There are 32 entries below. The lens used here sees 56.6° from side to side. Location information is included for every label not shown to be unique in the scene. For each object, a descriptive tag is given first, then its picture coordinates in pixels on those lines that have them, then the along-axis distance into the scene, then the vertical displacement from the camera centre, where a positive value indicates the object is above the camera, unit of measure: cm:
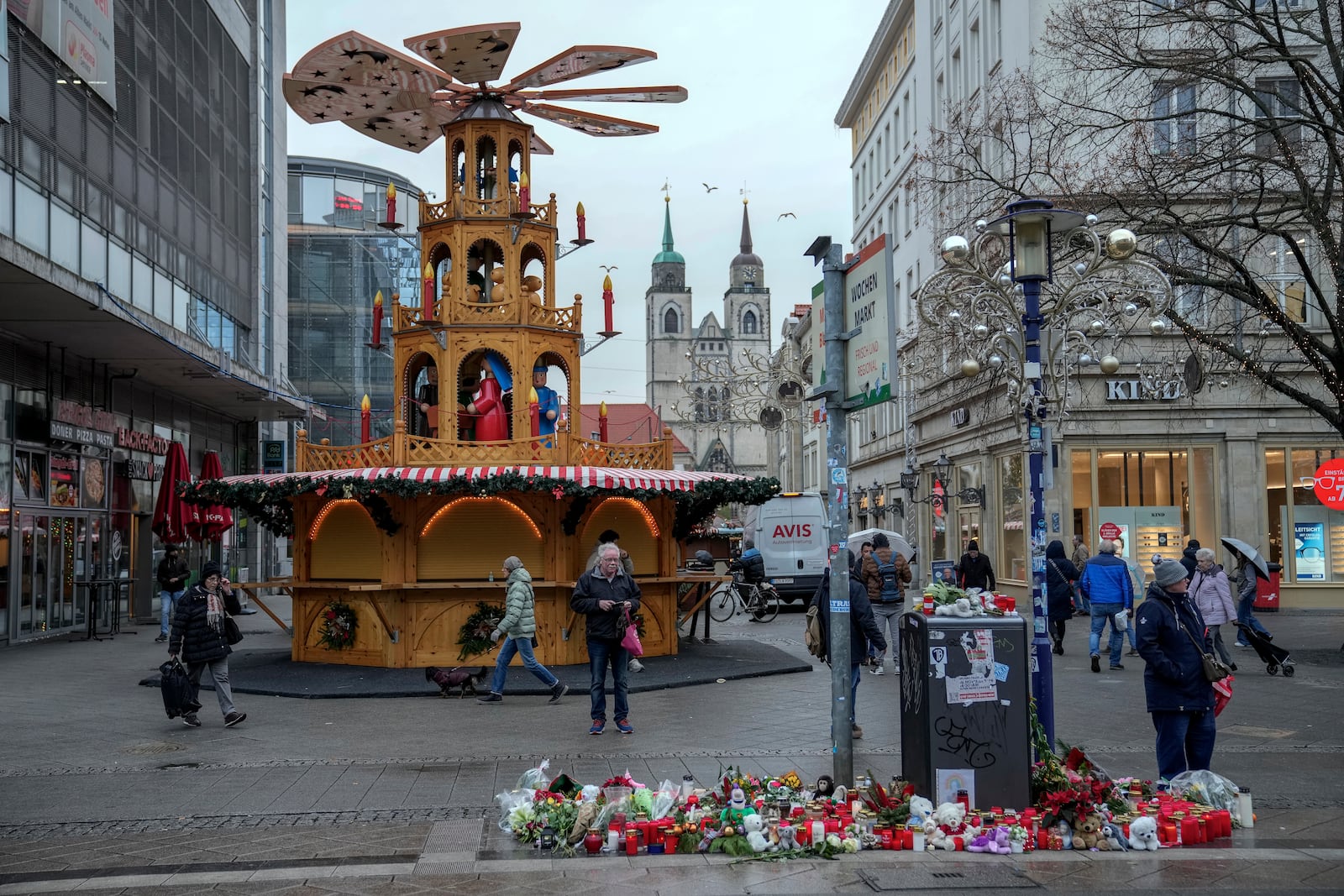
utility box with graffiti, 783 -113
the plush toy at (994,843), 738 -184
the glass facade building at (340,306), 5512 +1044
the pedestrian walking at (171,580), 1919 -58
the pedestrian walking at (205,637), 1247 -96
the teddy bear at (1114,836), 744 -183
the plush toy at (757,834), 737 -177
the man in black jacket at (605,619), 1171 -78
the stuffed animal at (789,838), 741 -180
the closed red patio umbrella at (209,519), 2448 +45
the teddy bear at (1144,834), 740 -180
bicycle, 2761 -149
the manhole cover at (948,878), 673 -190
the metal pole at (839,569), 842 -24
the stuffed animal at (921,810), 758 -169
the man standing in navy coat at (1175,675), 826 -96
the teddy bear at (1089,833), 743 -181
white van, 3050 -22
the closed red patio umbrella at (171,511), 2412 +61
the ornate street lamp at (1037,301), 943 +241
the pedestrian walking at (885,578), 1638 -59
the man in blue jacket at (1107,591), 1650 -81
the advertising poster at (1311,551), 2967 -55
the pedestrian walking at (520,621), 1353 -90
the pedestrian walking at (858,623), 1155 -84
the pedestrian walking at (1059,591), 1816 -87
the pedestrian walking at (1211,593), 1488 -77
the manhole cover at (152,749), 1096 -184
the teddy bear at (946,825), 743 -176
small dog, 1436 -163
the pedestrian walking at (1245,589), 1795 -88
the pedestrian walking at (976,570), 1984 -61
